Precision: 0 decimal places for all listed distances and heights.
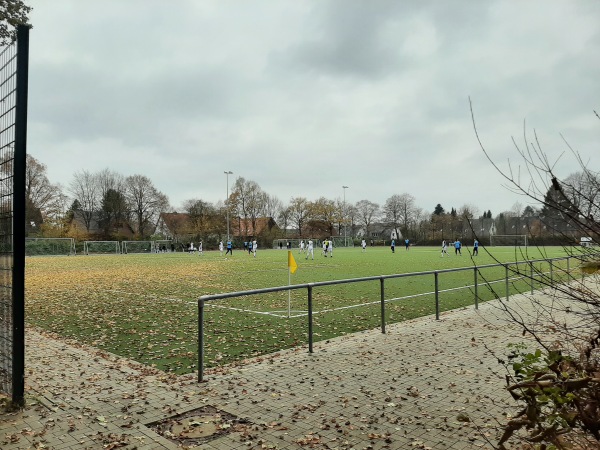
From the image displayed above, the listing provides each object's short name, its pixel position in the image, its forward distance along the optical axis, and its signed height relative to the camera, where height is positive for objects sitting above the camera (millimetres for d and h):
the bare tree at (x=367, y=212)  101562 +5226
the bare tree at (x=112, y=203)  69750 +5430
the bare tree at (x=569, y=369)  1968 -630
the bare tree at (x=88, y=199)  69625 +6165
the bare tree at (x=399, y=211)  97250 +5148
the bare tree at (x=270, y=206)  81375 +5872
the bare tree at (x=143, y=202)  71938 +5809
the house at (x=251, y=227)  77625 +1861
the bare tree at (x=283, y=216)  90312 +4091
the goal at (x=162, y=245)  63019 -934
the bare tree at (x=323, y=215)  89938 +4227
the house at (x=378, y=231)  99500 +1045
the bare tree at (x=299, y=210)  90312 +5138
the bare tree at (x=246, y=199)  78375 +6529
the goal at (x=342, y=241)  81188 -863
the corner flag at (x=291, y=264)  9930 -596
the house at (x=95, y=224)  70000 +2233
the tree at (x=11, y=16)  5011 +2529
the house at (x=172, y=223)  75706 +2535
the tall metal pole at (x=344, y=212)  90431 +4766
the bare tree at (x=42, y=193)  54250 +5790
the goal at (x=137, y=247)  58222 -990
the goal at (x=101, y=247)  53962 -929
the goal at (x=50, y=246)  48031 -662
